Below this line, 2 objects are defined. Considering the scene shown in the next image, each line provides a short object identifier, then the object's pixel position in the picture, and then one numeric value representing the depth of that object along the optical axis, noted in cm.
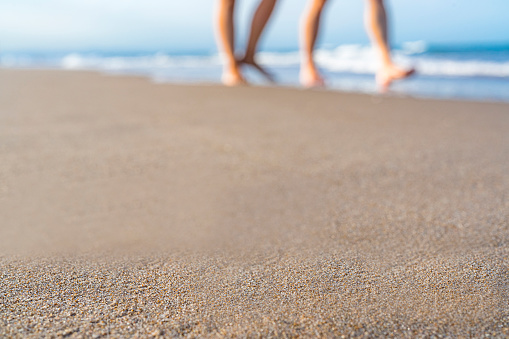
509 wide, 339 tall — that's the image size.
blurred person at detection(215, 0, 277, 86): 325
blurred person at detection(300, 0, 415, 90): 281
